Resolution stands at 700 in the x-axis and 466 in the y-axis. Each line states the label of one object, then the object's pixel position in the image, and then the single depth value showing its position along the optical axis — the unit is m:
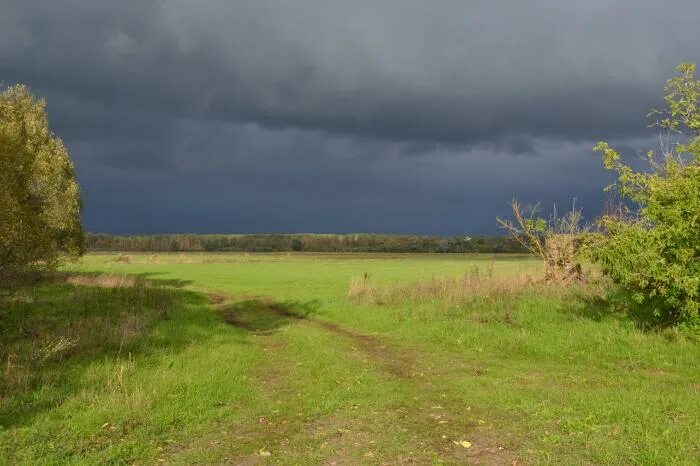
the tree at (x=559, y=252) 34.47
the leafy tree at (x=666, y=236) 18.91
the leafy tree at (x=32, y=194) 22.00
